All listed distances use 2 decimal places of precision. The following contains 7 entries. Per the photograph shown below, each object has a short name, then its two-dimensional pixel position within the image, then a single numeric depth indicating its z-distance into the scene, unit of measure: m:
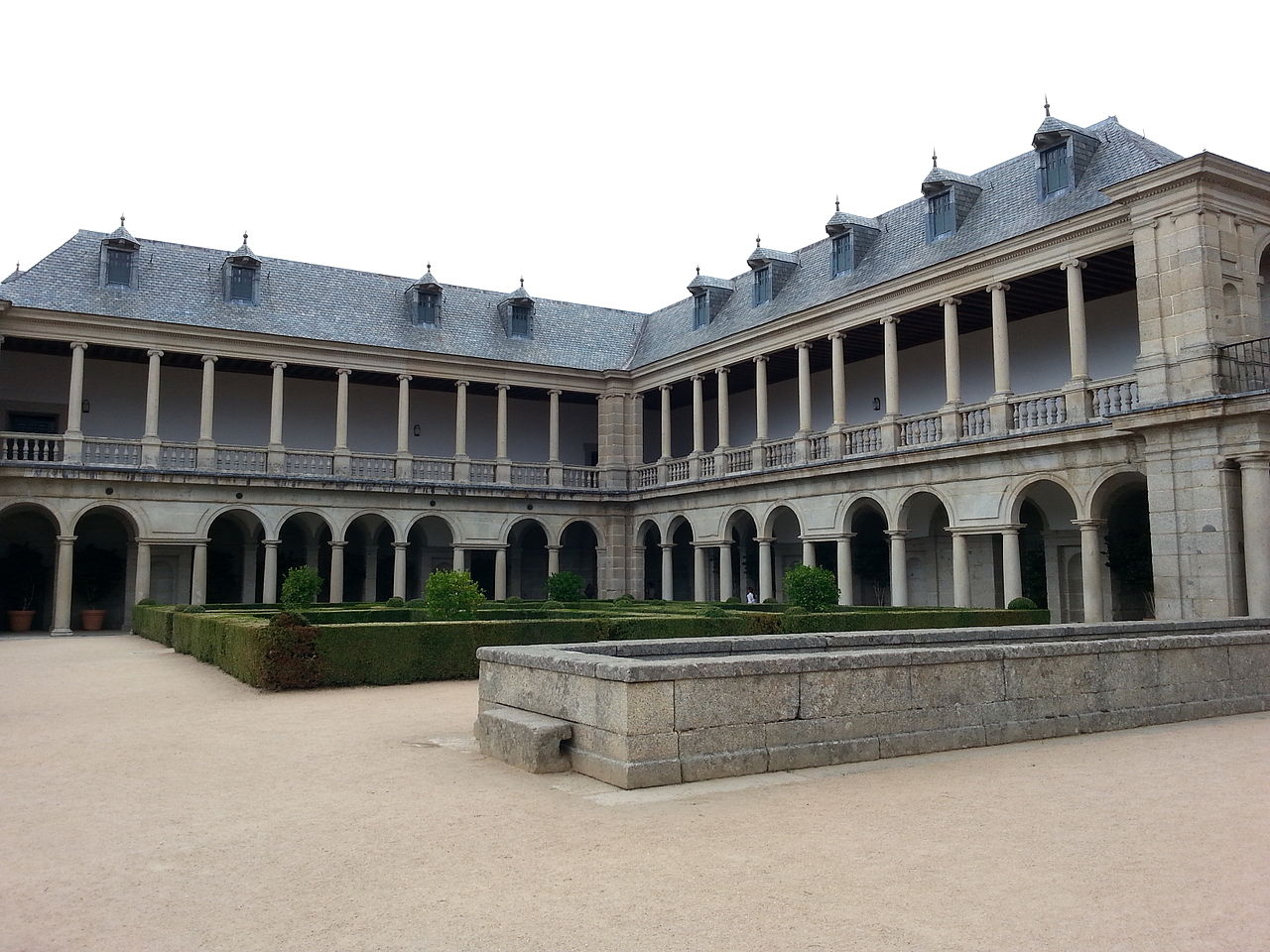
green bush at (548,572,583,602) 25.17
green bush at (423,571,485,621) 17.84
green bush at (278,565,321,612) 20.47
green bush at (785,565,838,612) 20.22
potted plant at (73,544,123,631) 29.95
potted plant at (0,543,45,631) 29.70
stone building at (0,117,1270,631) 19.02
